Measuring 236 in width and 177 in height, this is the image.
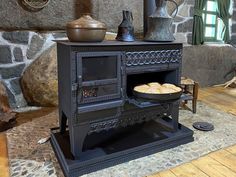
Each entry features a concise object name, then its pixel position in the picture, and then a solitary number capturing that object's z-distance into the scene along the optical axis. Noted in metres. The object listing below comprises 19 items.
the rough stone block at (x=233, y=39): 3.58
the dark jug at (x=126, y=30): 1.63
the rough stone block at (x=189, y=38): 3.15
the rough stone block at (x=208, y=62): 3.12
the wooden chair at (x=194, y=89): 2.35
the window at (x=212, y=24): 3.29
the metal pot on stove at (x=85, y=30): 1.38
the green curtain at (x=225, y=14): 3.31
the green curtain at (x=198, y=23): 3.08
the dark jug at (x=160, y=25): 1.63
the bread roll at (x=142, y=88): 1.57
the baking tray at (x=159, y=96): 1.50
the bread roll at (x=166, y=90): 1.53
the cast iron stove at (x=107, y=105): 1.34
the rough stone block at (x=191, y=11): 3.08
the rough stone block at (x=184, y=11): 3.03
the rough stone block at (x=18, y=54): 2.31
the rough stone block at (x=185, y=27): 3.06
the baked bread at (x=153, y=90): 1.53
